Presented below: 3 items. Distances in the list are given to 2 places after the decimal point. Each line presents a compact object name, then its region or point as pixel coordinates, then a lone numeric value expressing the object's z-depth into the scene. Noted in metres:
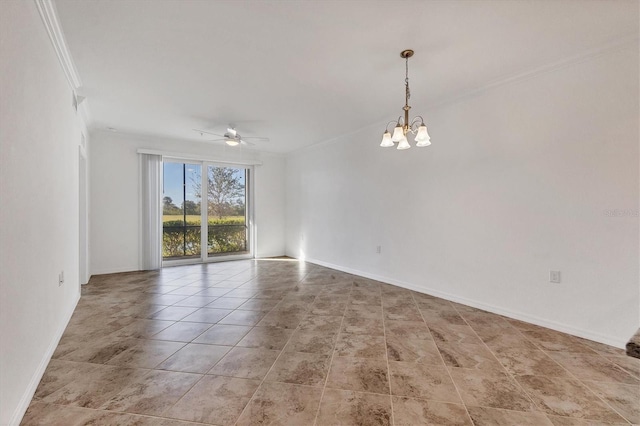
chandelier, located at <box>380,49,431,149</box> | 2.44
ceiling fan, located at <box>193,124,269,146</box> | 4.66
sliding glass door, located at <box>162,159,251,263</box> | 6.06
